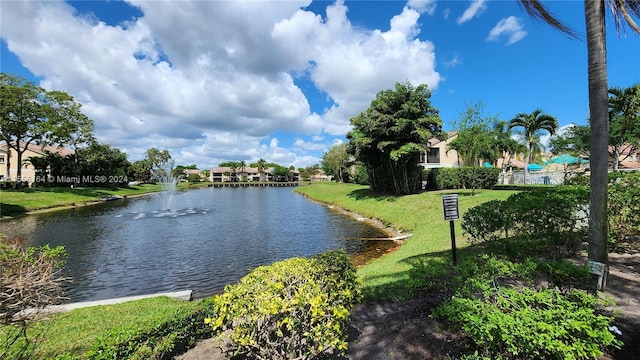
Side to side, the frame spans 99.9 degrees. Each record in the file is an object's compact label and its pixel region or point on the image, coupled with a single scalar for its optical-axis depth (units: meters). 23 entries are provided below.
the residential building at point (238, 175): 126.94
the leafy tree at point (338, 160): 66.19
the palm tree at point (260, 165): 133.14
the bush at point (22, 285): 3.28
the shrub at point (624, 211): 6.28
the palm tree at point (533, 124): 33.36
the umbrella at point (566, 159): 29.66
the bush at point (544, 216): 6.43
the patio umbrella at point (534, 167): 43.99
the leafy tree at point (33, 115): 31.48
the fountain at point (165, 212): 24.77
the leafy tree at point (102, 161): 47.92
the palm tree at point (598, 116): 4.41
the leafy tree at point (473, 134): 19.80
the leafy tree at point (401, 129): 23.56
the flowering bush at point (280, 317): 2.98
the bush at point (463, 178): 26.67
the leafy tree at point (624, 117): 20.66
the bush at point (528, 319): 2.40
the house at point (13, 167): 51.12
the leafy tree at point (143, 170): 83.19
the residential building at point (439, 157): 44.69
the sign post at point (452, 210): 6.51
